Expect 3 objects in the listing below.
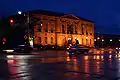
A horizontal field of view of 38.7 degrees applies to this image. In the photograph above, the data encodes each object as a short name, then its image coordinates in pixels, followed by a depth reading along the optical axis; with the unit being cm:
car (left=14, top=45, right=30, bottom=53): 2721
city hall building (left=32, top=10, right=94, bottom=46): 5360
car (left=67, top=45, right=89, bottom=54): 2580
